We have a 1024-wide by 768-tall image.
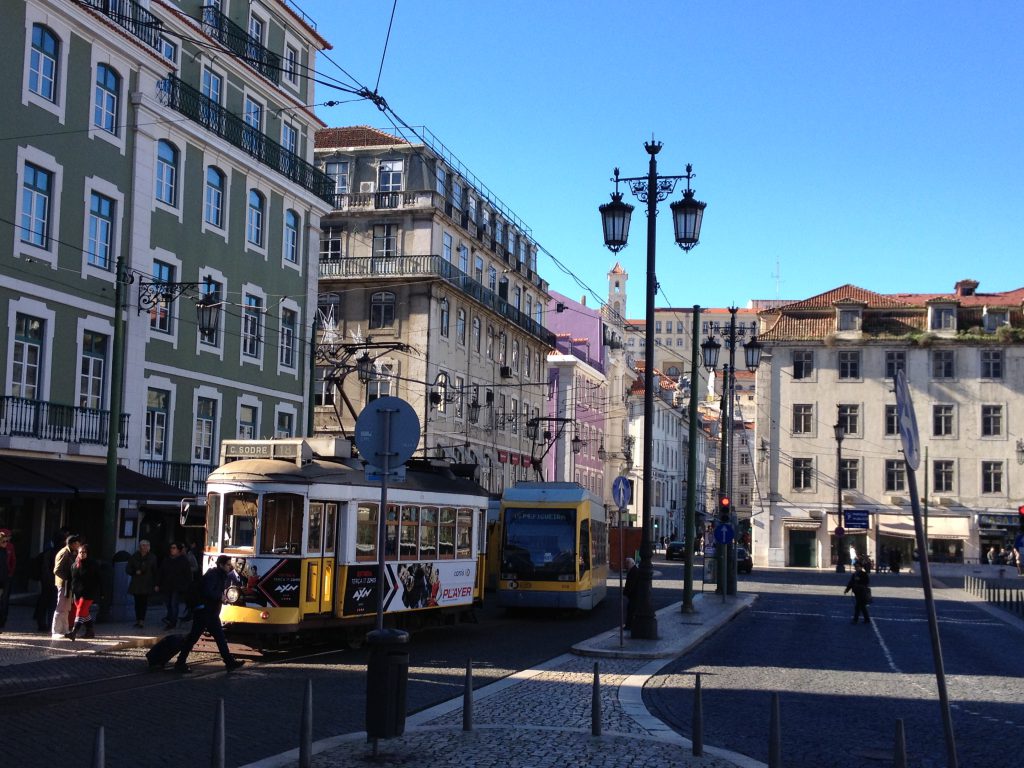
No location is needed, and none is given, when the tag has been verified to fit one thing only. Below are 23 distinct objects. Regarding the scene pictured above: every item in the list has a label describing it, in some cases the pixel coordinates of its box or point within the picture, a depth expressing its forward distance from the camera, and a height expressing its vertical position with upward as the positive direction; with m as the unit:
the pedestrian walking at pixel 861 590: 28.00 -1.82
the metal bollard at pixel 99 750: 7.16 -1.53
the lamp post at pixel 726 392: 33.31 +3.43
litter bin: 10.11 -1.54
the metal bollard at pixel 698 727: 10.18 -1.86
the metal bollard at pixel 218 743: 8.14 -1.66
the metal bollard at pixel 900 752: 8.05 -1.58
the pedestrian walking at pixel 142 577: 21.52 -1.52
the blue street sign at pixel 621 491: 21.03 +0.22
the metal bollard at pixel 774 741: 8.88 -1.71
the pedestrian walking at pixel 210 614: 15.63 -1.56
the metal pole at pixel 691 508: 28.66 -0.07
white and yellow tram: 17.94 -0.70
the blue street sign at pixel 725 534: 32.13 -0.73
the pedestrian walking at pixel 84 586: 19.31 -1.54
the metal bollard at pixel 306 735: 9.10 -1.79
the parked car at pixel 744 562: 57.72 -2.59
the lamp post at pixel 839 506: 60.35 +0.15
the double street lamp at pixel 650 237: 21.84 +4.95
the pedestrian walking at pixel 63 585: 19.41 -1.54
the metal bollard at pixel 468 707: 11.09 -1.91
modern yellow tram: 27.56 -1.05
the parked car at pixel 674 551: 72.96 -2.76
